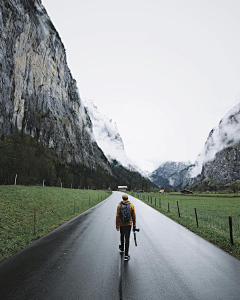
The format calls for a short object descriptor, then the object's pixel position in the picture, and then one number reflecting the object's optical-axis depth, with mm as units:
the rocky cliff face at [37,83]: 87562
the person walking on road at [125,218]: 6570
